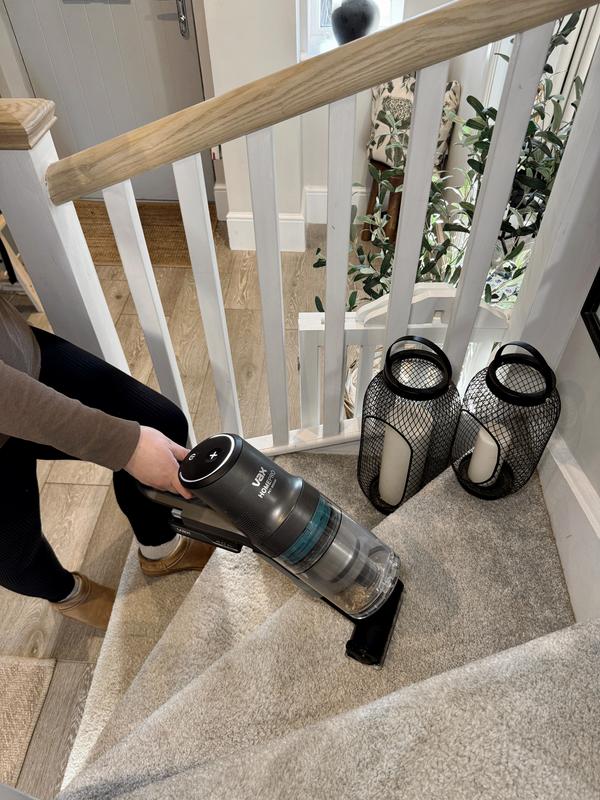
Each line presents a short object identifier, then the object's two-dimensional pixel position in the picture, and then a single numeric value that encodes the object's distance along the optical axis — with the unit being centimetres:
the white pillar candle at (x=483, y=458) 110
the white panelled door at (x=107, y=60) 269
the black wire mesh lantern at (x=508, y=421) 100
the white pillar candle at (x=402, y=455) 115
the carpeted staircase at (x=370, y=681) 63
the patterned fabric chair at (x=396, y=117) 241
